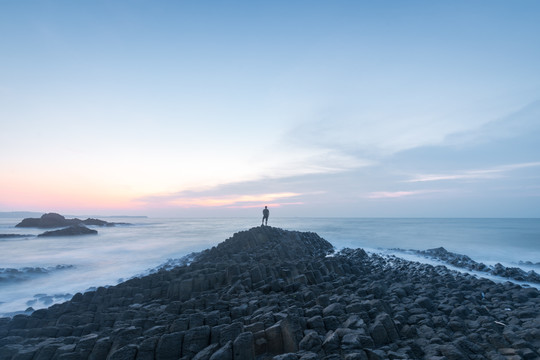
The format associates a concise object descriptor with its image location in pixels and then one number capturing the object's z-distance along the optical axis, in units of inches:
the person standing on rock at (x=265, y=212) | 1003.8
